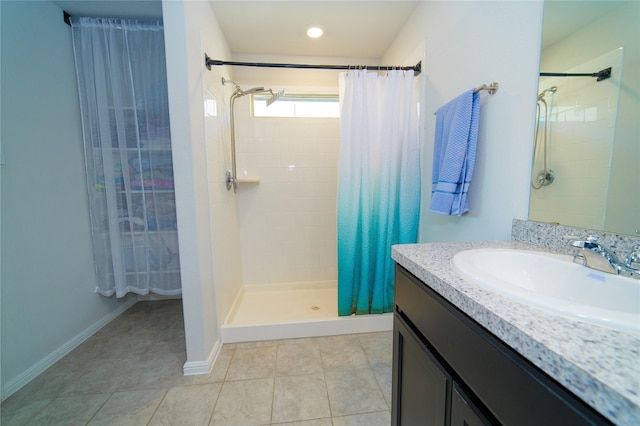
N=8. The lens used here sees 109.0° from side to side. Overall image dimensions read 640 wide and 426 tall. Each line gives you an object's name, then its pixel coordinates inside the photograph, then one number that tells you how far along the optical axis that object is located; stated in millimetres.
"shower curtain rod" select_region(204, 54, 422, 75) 1651
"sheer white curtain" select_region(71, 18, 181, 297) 1694
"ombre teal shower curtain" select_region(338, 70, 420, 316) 1674
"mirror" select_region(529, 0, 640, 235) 647
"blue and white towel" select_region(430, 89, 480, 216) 1115
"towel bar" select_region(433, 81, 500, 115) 1041
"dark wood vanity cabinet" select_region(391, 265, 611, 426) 348
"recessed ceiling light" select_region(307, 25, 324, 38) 1870
